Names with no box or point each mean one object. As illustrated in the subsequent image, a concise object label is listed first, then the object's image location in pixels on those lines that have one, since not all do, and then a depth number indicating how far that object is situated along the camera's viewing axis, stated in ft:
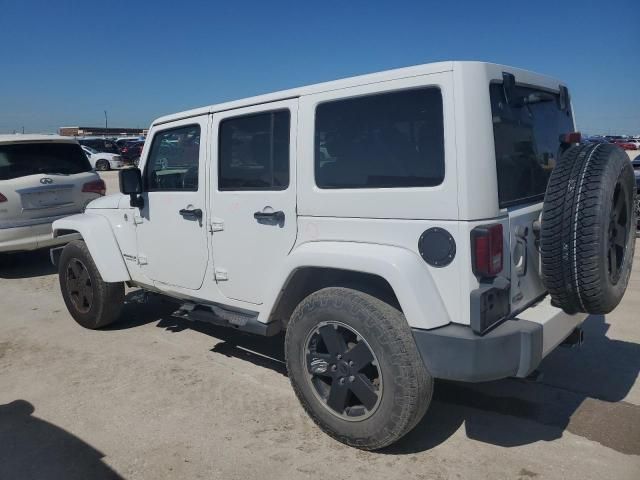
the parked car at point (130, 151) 96.99
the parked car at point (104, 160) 89.24
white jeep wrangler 8.39
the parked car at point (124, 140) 107.73
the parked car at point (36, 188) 23.36
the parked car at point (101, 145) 100.99
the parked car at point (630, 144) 131.31
